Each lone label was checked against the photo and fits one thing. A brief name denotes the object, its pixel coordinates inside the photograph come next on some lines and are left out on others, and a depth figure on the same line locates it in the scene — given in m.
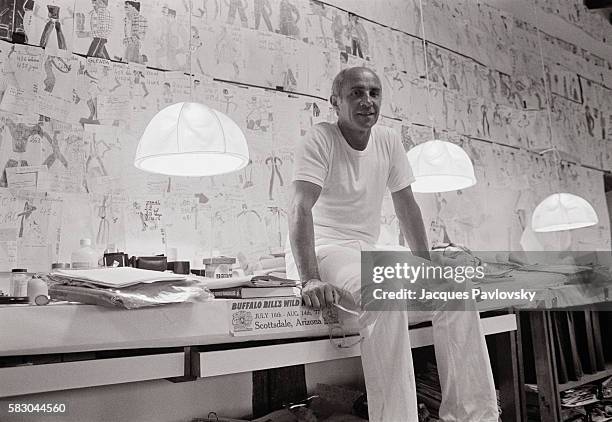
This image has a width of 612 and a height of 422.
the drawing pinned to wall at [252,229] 2.82
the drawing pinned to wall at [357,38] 3.51
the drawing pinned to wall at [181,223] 2.59
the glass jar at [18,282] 2.05
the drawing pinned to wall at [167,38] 2.66
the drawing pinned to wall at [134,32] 2.58
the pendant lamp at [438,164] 3.03
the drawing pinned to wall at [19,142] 2.22
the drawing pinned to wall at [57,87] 2.33
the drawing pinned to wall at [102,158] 2.41
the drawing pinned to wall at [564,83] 5.20
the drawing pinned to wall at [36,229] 2.21
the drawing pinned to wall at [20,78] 2.26
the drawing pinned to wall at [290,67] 3.11
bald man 1.71
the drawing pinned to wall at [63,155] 2.32
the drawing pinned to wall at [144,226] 2.48
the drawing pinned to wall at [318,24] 3.30
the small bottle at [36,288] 1.82
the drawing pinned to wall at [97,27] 2.48
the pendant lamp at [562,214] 3.82
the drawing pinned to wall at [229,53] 2.88
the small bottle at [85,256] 2.14
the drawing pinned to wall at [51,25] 2.35
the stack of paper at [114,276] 1.37
